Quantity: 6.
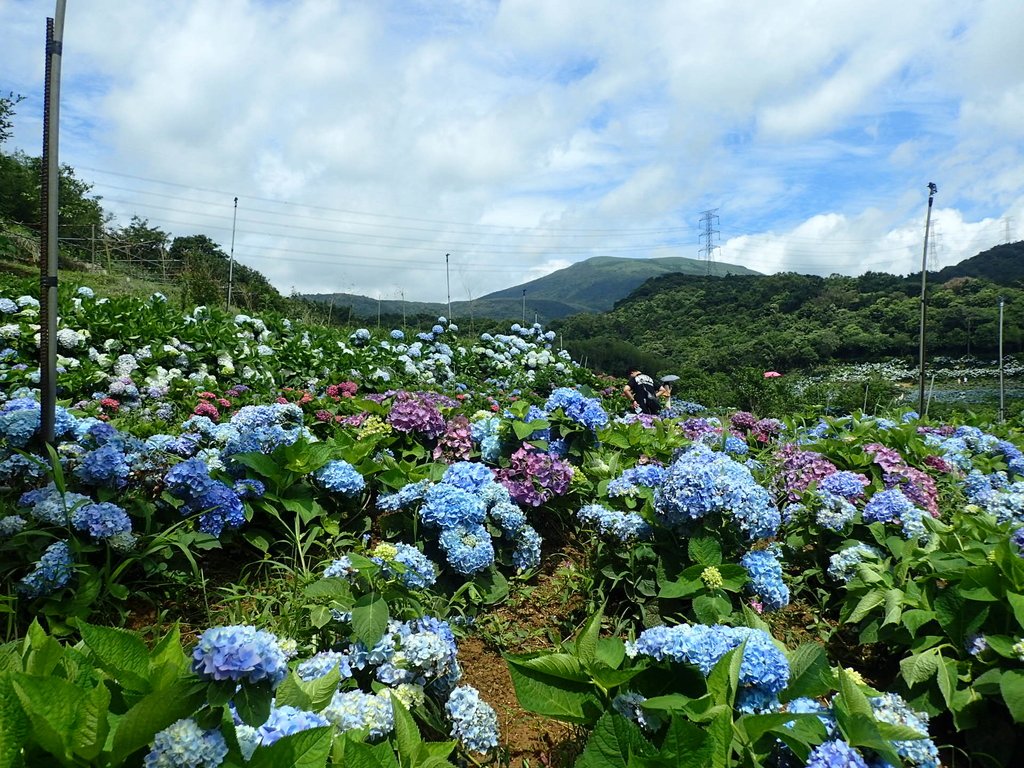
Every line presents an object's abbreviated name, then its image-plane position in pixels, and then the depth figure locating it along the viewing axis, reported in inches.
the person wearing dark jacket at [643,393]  273.0
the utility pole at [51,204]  87.7
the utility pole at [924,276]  536.8
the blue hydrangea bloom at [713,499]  82.6
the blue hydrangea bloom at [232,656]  35.7
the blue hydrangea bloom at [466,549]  85.1
